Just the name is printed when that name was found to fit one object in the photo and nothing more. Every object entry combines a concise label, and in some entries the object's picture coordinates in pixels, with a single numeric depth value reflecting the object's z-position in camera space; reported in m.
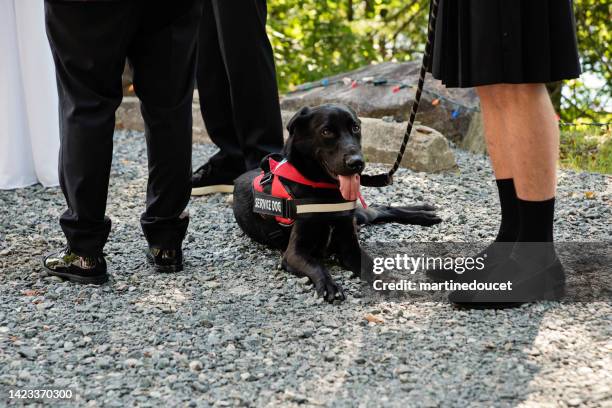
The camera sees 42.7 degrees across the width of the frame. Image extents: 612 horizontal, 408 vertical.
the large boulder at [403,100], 5.96
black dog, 3.18
